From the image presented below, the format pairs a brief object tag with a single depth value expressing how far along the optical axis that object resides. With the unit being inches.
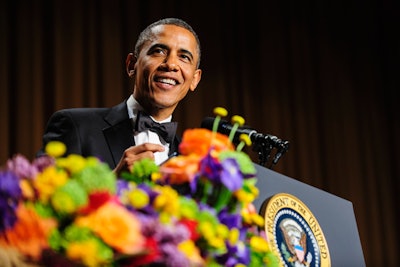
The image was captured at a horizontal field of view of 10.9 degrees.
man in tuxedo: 194.3
